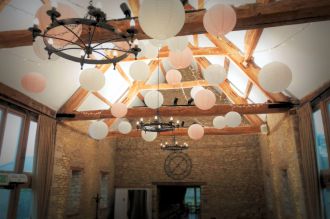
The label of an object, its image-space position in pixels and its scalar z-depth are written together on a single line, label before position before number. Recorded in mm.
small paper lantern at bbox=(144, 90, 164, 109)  4680
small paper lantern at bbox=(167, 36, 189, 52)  3334
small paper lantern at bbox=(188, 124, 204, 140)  5180
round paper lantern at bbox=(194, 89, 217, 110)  3959
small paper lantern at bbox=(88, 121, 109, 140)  4770
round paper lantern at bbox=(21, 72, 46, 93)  3369
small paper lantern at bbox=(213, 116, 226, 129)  5344
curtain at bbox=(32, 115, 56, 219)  5477
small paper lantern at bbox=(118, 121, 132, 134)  5672
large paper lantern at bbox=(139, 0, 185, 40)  1802
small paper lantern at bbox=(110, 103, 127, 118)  4613
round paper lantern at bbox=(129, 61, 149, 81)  3559
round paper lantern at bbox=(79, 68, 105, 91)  2865
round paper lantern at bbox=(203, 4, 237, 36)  2424
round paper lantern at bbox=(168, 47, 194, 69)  3465
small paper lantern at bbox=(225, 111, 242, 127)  4883
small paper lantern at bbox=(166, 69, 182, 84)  4785
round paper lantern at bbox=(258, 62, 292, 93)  3100
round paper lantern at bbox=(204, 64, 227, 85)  4094
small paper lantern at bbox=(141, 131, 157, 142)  5867
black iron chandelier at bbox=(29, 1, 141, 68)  2037
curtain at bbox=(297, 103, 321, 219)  4809
